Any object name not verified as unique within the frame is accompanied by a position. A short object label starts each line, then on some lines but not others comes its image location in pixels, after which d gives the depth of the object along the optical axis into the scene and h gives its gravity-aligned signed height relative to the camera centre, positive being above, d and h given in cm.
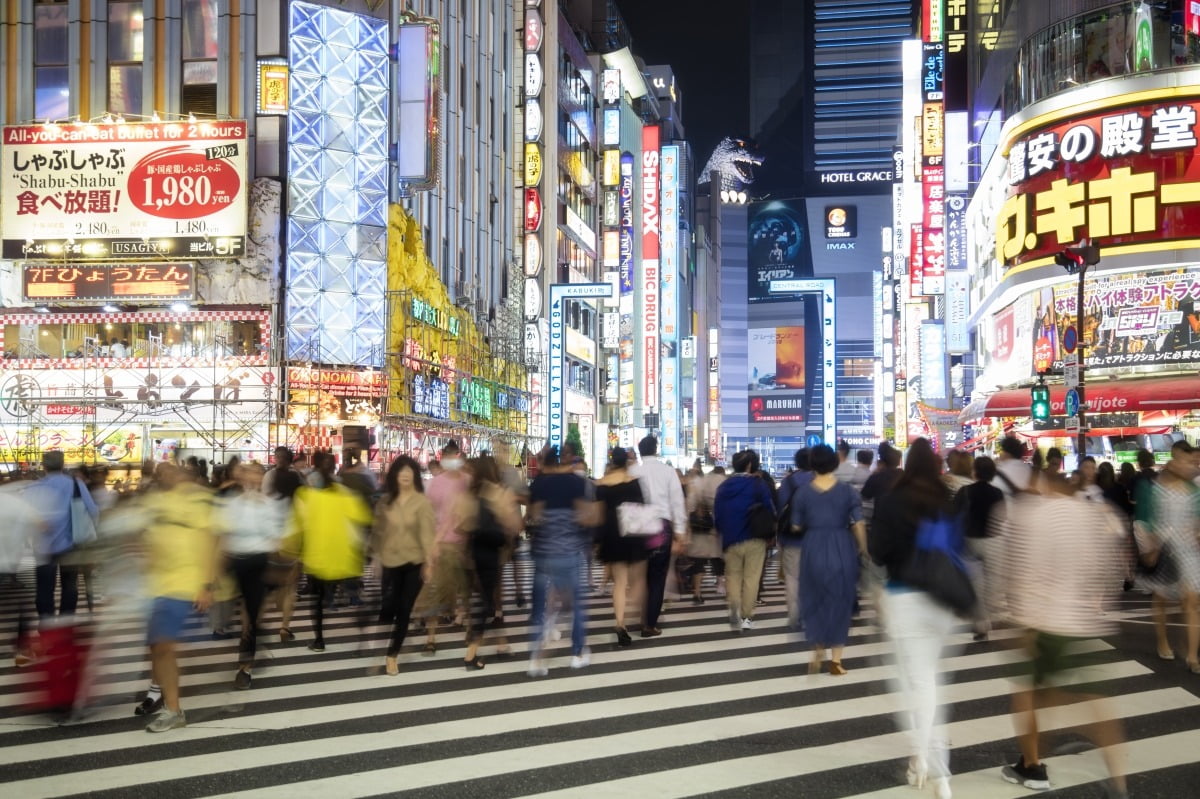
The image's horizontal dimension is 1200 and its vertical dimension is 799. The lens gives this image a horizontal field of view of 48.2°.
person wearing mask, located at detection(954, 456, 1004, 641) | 1222 -79
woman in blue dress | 984 -92
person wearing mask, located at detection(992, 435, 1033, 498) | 1173 -42
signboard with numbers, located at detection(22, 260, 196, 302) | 3131 +336
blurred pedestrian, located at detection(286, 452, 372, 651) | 1096 -87
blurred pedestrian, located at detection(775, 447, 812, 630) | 1294 -120
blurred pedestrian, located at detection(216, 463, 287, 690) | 984 -92
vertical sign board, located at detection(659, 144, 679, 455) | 8506 +864
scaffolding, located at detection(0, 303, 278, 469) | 2956 +73
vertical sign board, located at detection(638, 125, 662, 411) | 7831 +958
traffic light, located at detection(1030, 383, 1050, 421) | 2089 +29
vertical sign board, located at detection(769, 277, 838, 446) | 7631 +417
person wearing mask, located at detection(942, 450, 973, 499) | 1327 -44
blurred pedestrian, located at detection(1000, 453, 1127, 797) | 629 -79
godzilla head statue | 15950 +3174
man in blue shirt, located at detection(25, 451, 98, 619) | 1128 -83
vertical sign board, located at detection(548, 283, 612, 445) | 5034 +288
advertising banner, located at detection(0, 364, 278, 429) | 2966 +68
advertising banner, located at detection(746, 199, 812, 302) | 14850 +2006
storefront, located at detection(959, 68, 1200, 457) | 3023 +432
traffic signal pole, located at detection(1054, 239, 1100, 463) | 2064 +253
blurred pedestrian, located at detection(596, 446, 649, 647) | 1220 -105
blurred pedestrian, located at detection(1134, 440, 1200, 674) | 1054 -90
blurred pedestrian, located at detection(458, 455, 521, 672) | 1088 -89
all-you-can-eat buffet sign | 3091 +544
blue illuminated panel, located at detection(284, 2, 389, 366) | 3153 +562
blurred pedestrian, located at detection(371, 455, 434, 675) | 1062 -99
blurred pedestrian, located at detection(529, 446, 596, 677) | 1085 -94
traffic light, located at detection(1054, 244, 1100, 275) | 2102 +263
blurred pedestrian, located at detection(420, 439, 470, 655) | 1187 -127
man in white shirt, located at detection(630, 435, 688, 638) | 1299 -92
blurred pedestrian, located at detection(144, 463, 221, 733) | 802 -86
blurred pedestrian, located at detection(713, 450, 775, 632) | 1336 -114
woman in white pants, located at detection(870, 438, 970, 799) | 661 -95
